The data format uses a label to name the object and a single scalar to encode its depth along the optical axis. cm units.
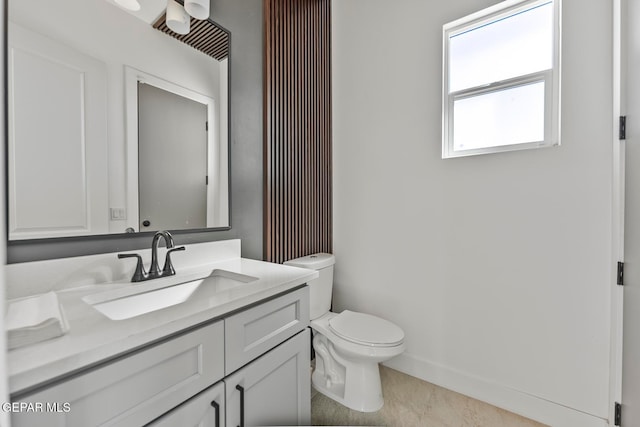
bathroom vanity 63
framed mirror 98
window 157
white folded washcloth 66
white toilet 157
